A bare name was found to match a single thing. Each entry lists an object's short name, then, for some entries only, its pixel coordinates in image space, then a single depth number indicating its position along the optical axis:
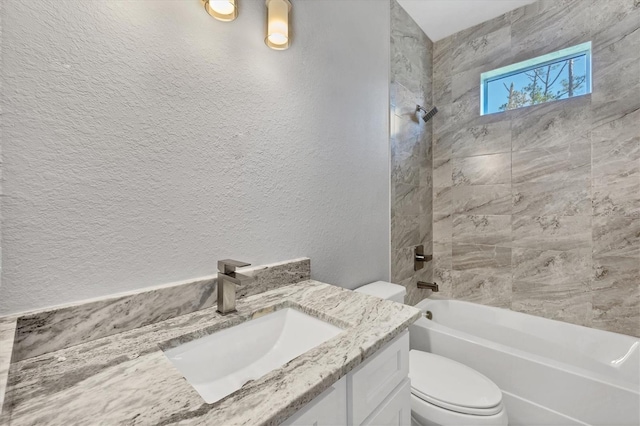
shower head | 2.12
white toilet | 1.07
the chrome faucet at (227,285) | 0.81
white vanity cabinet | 0.54
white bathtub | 1.22
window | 1.85
